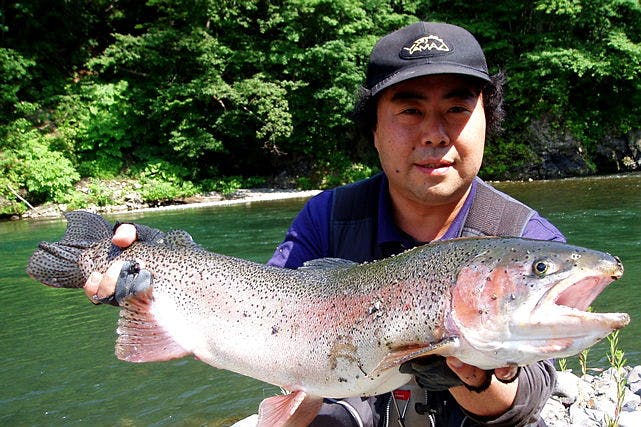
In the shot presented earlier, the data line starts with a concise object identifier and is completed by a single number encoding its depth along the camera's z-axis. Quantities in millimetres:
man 678
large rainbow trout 489
